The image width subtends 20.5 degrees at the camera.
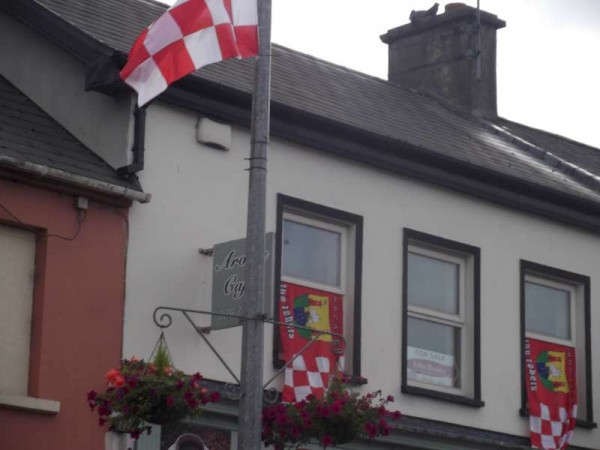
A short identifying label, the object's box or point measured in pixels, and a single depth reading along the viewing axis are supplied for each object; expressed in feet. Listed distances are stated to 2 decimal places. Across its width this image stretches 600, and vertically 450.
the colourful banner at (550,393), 61.82
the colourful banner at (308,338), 53.78
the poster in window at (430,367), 59.00
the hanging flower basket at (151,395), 42.73
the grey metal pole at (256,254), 38.47
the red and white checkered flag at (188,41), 41.73
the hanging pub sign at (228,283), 49.49
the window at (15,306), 47.83
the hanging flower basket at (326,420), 45.75
